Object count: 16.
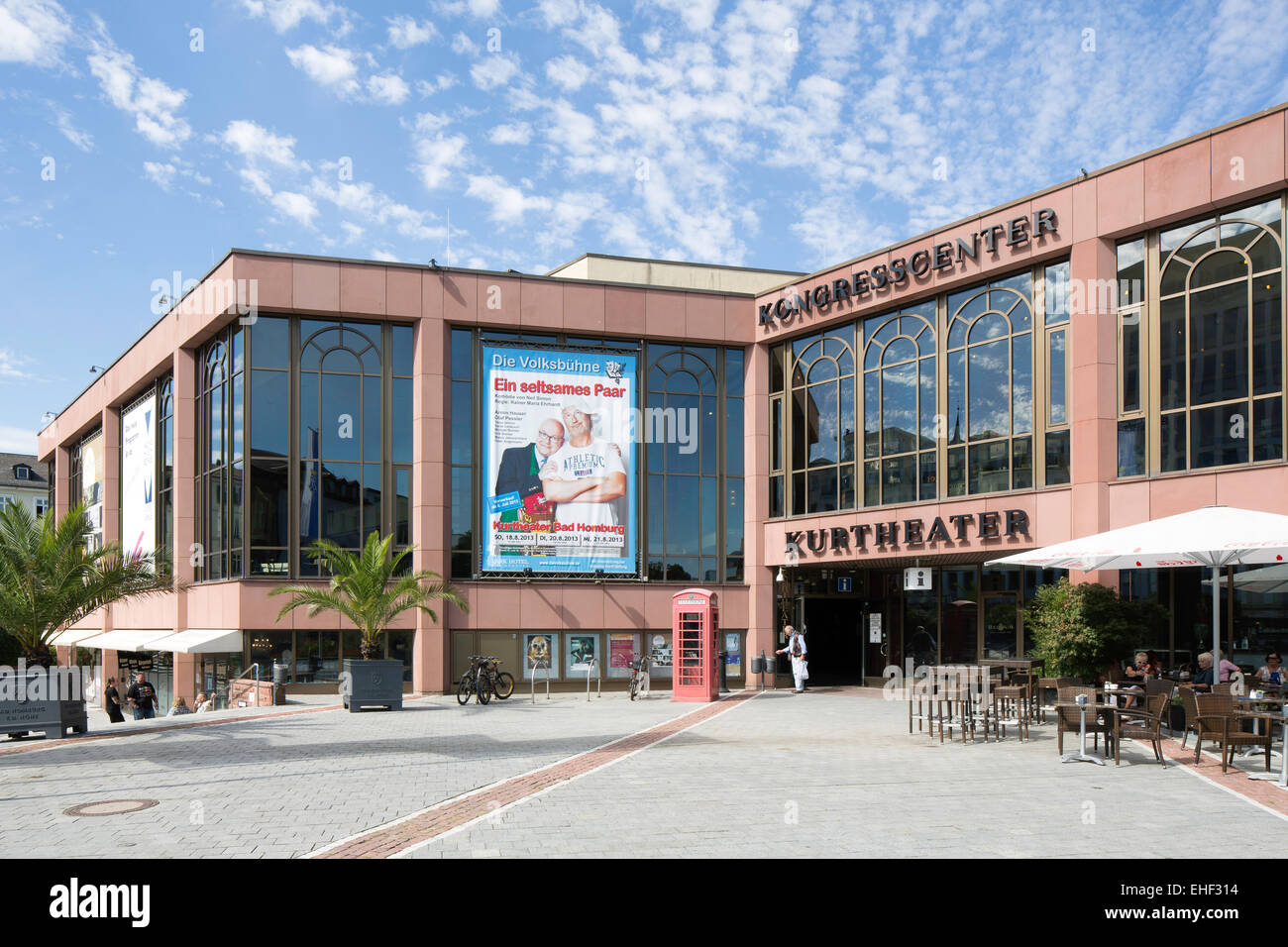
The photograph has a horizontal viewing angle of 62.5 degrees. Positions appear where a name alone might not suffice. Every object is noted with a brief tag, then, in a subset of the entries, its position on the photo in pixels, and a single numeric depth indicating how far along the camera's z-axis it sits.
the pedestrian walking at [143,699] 26.67
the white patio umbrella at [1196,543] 13.45
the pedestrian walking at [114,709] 22.61
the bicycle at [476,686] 23.56
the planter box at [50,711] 16.92
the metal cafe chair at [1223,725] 12.15
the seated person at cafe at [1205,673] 16.20
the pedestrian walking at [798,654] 27.59
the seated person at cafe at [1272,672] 16.05
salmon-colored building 22.62
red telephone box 24.53
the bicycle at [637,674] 25.92
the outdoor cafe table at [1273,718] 11.32
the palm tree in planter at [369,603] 21.81
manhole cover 10.04
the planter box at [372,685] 21.69
